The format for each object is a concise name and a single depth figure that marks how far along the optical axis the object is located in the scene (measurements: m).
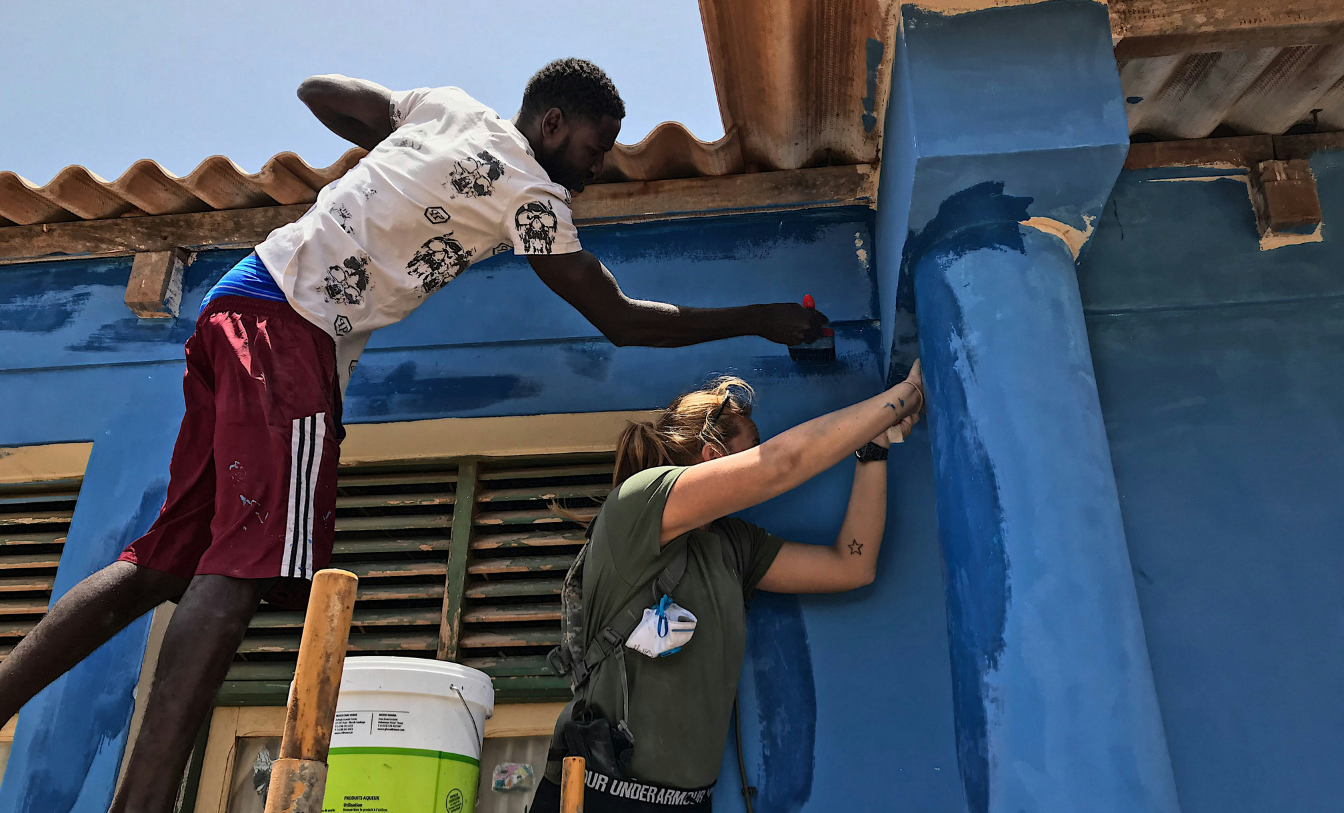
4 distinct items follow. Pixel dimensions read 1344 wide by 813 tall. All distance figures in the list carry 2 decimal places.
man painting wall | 1.92
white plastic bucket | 2.19
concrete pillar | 1.78
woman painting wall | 2.19
